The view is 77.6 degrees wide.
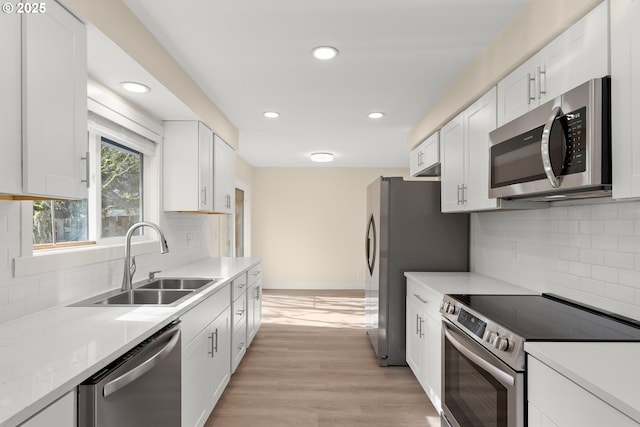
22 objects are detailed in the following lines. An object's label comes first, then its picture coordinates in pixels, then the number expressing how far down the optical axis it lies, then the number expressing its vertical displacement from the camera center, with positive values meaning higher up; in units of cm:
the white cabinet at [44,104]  127 +38
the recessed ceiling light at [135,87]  239 +78
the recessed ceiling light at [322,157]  593 +88
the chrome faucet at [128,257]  244 -27
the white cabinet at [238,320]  309 -88
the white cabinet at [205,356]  203 -85
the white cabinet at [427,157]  358 +57
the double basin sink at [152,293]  220 -50
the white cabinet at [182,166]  331 +40
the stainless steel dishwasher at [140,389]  116 -60
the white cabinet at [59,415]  96 -52
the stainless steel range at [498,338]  148 -53
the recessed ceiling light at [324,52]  240 +100
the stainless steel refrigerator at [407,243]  352 -25
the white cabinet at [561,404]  104 -56
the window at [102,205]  208 +5
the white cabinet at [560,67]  145 +64
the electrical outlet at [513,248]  272 -22
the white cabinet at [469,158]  241 +40
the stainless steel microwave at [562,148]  138 +27
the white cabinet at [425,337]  255 -88
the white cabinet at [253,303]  380 -90
